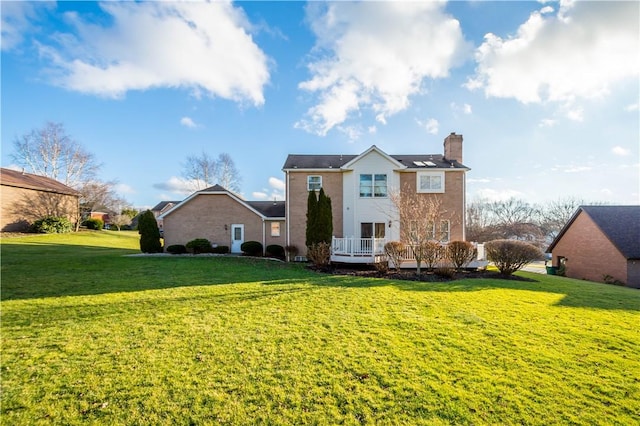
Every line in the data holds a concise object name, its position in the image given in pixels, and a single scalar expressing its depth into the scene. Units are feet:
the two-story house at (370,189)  59.06
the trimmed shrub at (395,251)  44.93
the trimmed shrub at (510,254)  42.83
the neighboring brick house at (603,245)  60.23
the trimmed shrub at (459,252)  44.60
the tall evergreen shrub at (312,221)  51.75
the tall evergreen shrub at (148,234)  64.64
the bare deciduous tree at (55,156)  105.81
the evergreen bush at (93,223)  114.21
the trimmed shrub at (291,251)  60.85
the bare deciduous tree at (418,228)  42.45
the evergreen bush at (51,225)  88.63
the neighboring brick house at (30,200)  82.33
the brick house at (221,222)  68.08
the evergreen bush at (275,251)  65.26
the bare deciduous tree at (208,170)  124.77
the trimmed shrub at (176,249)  64.75
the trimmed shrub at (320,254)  48.06
